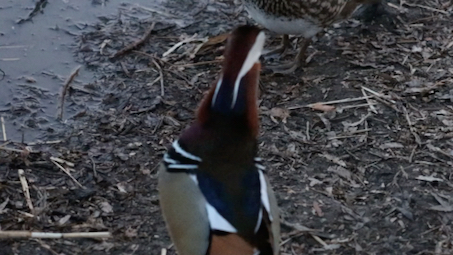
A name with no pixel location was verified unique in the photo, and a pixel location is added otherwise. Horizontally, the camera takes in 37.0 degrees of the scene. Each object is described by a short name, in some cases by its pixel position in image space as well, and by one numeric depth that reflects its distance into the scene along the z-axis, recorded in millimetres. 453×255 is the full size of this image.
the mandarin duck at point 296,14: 4094
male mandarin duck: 2297
